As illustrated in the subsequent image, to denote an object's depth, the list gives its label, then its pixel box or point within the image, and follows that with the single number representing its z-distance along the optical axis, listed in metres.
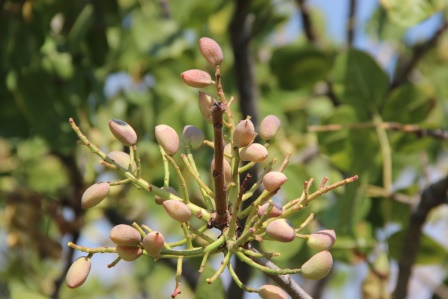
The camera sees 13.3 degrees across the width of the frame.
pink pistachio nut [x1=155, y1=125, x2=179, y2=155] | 1.21
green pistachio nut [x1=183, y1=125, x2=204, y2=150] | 1.24
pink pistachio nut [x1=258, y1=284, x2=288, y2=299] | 1.18
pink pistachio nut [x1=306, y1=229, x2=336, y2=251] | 1.19
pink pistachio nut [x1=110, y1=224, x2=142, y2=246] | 1.17
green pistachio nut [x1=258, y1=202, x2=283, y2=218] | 1.17
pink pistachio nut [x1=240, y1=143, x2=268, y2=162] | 1.20
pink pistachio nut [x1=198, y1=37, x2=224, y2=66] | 1.22
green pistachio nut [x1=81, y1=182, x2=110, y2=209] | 1.20
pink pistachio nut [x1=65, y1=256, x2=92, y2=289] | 1.19
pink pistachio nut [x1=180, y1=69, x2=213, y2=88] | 1.21
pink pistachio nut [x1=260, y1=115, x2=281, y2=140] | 1.23
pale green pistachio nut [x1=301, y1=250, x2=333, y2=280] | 1.18
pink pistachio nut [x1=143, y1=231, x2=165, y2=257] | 1.16
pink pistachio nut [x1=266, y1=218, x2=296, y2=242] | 1.16
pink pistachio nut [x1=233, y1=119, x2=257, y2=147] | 1.19
